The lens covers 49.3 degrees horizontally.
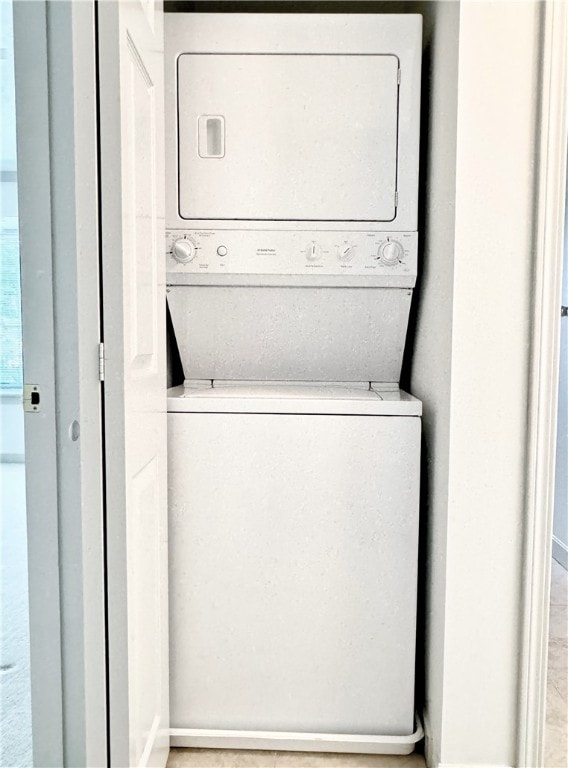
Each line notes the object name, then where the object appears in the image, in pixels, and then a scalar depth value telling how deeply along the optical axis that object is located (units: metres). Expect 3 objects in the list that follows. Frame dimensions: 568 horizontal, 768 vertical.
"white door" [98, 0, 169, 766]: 1.11
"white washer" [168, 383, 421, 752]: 1.67
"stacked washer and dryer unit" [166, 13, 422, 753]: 1.68
